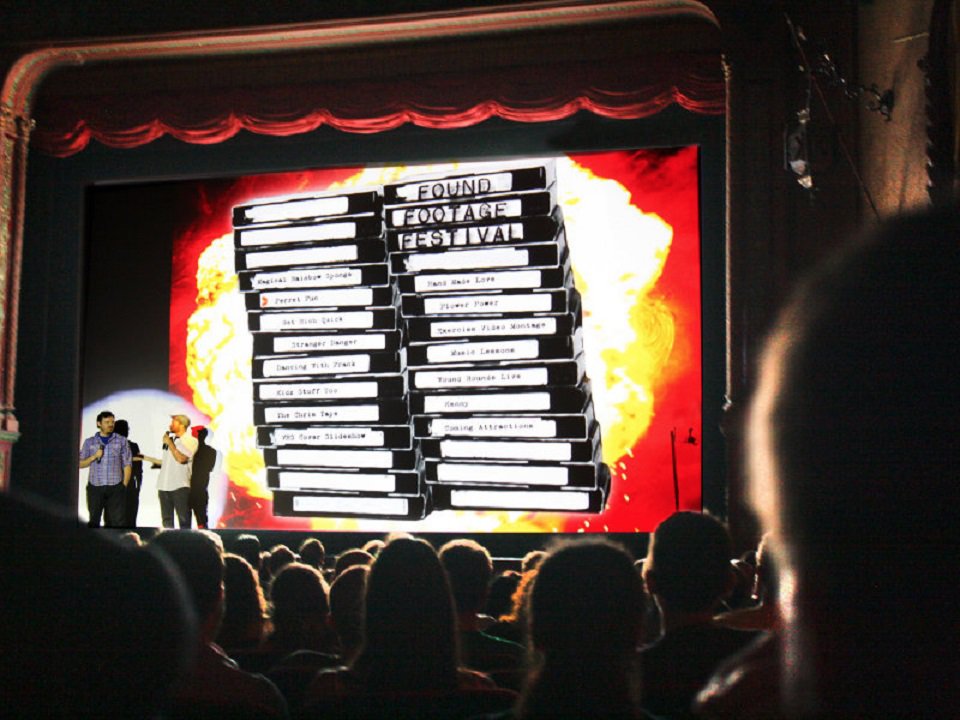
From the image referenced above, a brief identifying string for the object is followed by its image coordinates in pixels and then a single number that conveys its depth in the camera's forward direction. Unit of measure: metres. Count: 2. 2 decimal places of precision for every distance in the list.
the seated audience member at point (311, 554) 5.48
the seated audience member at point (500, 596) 5.47
